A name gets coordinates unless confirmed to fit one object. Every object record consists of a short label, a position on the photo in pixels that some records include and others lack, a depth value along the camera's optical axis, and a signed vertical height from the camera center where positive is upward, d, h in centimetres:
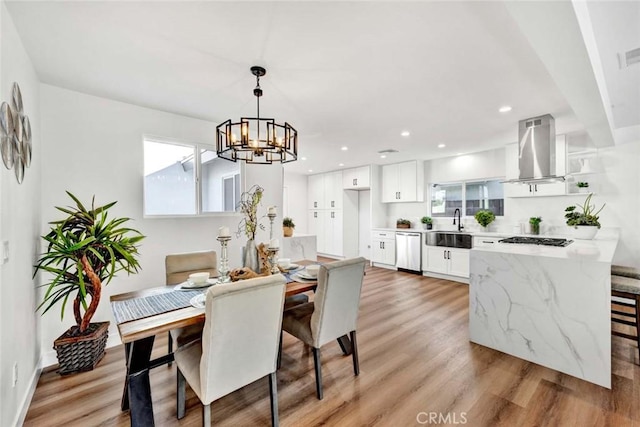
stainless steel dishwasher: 551 -86
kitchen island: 206 -83
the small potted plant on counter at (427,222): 575 -26
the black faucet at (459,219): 531 -20
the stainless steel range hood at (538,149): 322 +74
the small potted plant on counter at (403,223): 611 -29
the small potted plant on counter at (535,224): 433 -25
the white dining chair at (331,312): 191 -76
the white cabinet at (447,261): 486 -97
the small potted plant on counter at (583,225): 318 -20
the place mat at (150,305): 156 -59
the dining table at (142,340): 138 -76
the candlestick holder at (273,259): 225 -41
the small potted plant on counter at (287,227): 442 -26
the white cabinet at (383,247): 600 -85
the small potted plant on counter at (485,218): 483 -16
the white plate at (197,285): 203 -55
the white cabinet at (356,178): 642 +80
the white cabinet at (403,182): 581 +63
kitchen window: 501 +24
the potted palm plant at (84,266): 203 -42
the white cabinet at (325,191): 712 +56
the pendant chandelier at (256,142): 193 +52
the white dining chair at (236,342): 137 -72
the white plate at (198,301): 165 -56
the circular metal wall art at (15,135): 149 +49
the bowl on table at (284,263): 260 -51
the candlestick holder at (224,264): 204 -41
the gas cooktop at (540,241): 317 -40
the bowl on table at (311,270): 231 -52
